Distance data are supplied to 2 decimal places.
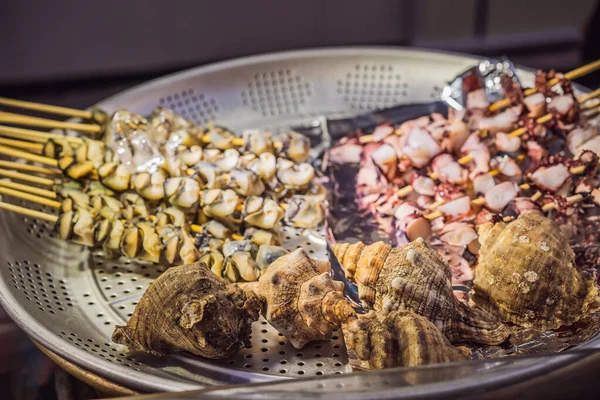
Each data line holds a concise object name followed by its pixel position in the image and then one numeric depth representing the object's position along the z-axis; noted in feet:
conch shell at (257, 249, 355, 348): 1.52
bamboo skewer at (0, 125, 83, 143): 2.05
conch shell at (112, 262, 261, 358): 1.48
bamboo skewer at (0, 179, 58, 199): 1.94
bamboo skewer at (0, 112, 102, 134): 2.09
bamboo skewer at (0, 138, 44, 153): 2.08
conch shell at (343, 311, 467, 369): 1.36
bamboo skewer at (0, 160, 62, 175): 1.98
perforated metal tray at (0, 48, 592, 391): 1.58
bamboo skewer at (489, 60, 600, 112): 2.10
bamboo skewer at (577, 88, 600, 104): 2.07
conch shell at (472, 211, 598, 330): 1.53
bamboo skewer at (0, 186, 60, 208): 1.90
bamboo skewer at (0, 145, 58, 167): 1.99
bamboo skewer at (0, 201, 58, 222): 1.87
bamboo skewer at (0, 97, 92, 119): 2.16
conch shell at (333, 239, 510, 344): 1.49
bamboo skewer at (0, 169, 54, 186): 1.94
